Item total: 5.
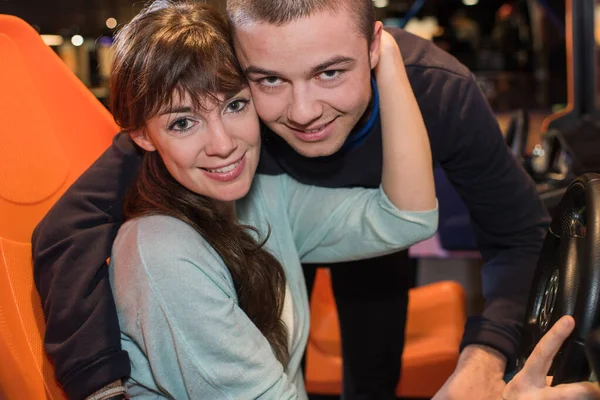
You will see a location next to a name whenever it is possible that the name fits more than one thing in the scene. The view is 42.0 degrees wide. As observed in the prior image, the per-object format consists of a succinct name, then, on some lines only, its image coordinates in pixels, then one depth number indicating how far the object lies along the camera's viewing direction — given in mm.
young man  1295
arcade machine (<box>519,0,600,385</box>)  1039
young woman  1279
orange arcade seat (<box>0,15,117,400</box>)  1301
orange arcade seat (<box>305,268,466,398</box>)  2590
